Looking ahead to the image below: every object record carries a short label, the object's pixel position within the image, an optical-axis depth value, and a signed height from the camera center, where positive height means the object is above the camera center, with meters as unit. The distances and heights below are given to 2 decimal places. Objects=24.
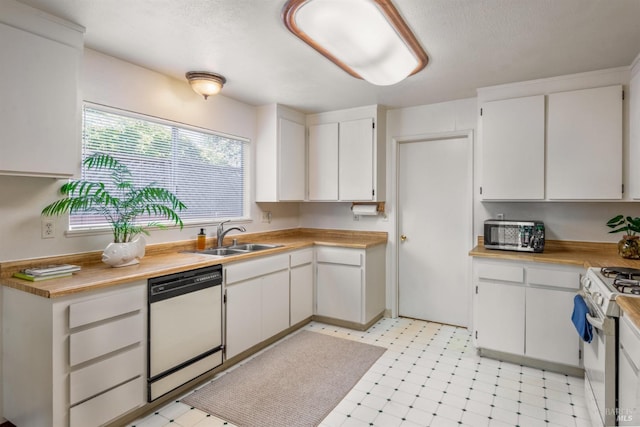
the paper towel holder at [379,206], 3.88 +0.05
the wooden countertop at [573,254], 2.42 -0.35
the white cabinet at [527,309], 2.57 -0.78
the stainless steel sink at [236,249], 3.03 -0.37
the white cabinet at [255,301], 2.72 -0.79
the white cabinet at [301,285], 3.42 -0.77
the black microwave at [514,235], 2.81 -0.21
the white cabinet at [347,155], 3.72 +0.63
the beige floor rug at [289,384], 2.15 -1.26
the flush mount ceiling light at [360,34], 1.75 +1.02
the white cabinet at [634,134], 2.44 +0.56
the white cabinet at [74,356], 1.71 -0.78
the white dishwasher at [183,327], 2.14 -0.80
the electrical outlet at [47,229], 2.11 -0.12
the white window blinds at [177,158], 2.43 +0.45
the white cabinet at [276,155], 3.70 +0.61
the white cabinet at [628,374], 1.31 -0.67
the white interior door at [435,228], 3.58 -0.19
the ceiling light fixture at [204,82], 2.73 +1.03
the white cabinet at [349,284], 3.51 -0.77
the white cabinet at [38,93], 1.79 +0.65
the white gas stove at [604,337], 1.63 -0.63
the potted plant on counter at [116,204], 2.12 +0.03
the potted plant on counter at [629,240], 2.52 -0.21
